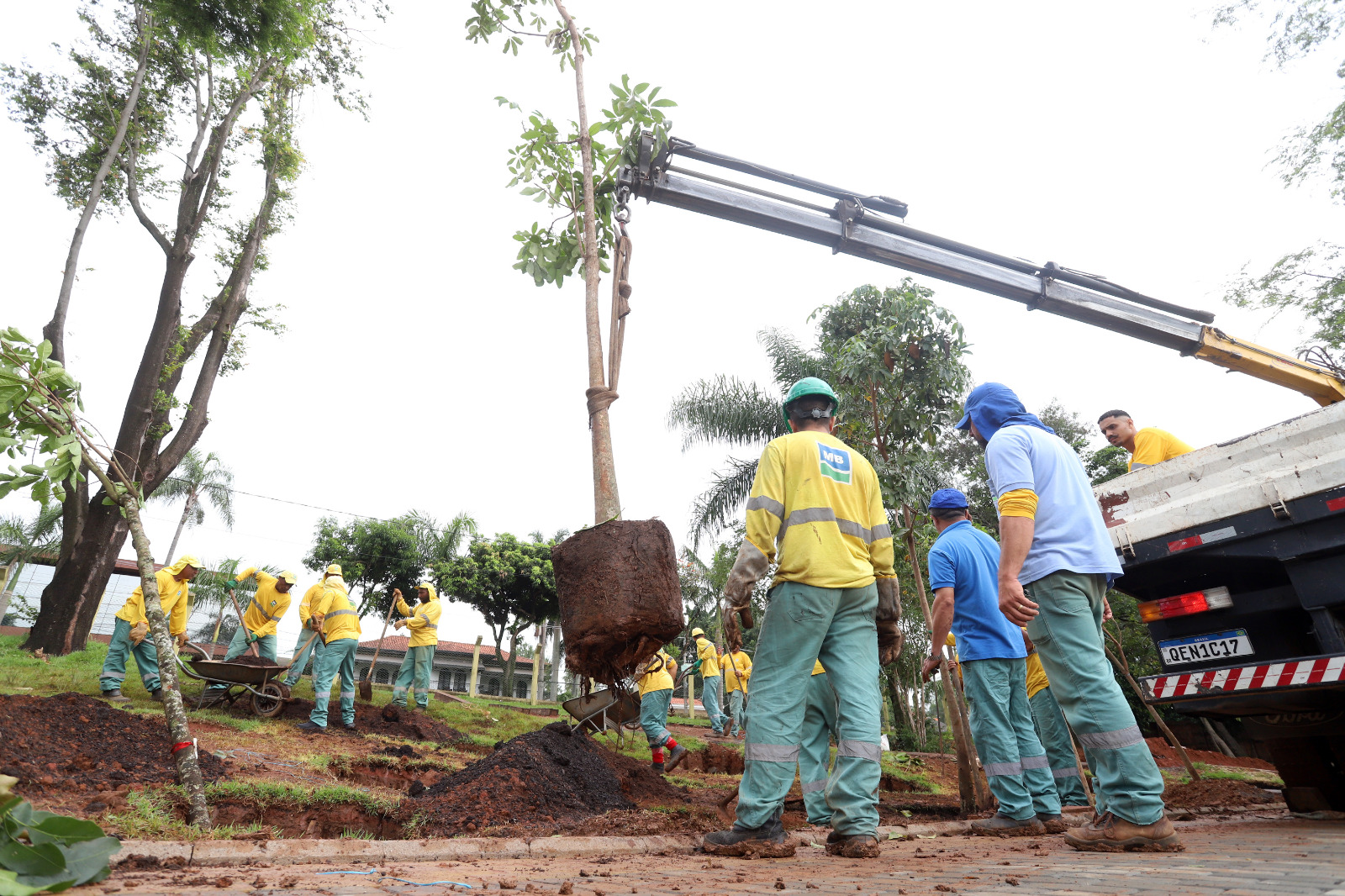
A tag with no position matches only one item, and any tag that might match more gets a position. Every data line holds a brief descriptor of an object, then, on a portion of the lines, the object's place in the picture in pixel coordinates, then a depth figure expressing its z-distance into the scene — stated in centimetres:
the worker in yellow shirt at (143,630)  780
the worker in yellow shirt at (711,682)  1407
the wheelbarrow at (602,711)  623
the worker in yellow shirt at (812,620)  315
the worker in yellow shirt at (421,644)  1041
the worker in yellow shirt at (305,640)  931
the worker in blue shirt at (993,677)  412
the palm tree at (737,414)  1633
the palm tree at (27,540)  2219
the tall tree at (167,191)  1185
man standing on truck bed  593
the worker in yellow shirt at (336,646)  821
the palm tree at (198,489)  2812
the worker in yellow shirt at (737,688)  1425
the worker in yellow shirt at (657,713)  889
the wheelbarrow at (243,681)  805
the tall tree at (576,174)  480
